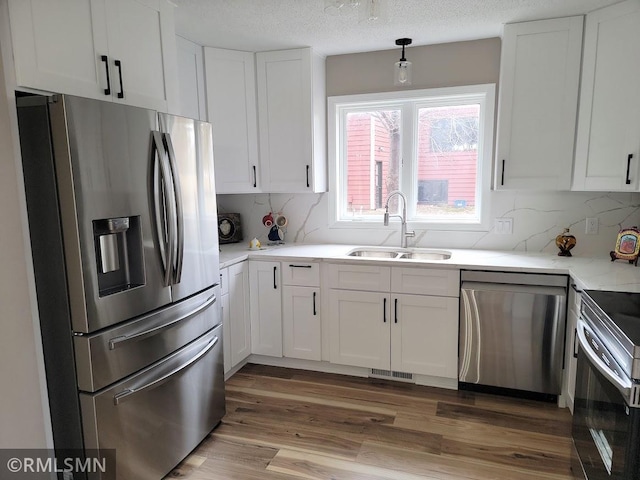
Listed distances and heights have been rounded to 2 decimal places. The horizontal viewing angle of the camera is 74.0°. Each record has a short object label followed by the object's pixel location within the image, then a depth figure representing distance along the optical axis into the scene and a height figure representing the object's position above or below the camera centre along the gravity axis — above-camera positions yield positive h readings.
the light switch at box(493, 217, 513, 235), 3.16 -0.31
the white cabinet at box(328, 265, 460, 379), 2.81 -0.92
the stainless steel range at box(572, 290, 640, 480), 1.39 -0.76
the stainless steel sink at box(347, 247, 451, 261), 3.22 -0.52
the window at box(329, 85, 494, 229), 3.21 +0.24
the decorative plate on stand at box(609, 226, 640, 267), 2.60 -0.39
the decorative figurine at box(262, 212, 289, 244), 3.56 -0.34
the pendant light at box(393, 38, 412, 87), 3.03 +0.82
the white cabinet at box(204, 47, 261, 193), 3.11 +0.52
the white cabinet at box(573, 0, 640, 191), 2.36 +0.47
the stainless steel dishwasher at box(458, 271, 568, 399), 2.58 -0.91
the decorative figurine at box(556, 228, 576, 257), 2.89 -0.40
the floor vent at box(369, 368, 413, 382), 3.02 -1.35
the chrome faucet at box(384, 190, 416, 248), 3.27 -0.28
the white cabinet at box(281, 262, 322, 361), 3.08 -0.91
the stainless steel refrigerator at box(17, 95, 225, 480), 1.57 -0.34
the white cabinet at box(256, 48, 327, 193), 3.19 +0.52
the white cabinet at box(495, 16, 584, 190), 2.63 +0.51
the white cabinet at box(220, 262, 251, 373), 2.91 -0.90
